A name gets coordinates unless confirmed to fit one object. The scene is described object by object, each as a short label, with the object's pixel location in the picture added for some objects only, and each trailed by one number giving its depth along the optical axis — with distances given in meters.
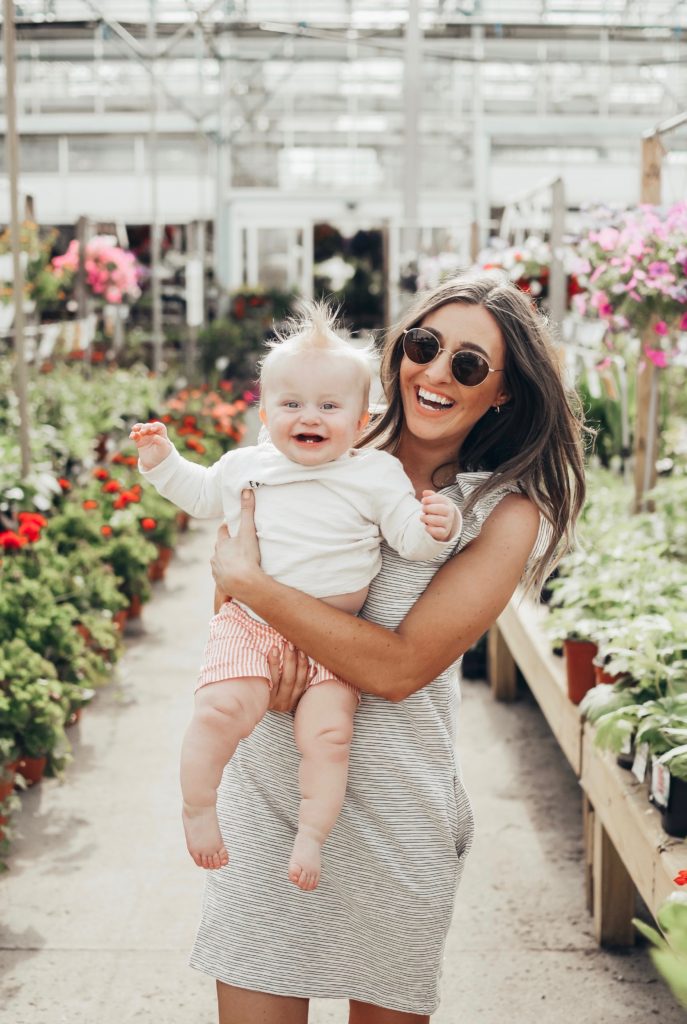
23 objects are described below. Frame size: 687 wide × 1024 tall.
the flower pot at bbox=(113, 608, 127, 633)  5.03
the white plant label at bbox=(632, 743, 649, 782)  2.47
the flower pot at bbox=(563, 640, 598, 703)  3.12
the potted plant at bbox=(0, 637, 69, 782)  3.25
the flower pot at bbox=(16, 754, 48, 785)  3.67
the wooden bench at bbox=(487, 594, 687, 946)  2.26
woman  1.74
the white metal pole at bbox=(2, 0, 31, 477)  3.90
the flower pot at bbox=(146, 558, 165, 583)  6.26
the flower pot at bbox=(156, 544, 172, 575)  6.38
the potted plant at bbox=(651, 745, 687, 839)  2.20
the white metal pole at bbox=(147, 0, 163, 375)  8.22
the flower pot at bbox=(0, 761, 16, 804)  3.14
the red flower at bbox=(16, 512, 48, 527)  4.05
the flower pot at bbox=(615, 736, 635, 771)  2.63
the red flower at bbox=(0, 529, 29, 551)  3.83
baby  1.66
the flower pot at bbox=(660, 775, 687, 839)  2.24
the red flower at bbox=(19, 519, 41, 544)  3.97
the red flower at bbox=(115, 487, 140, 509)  5.16
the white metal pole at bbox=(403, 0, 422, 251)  10.07
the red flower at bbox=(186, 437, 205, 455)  7.10
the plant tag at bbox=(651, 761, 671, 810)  2.27
